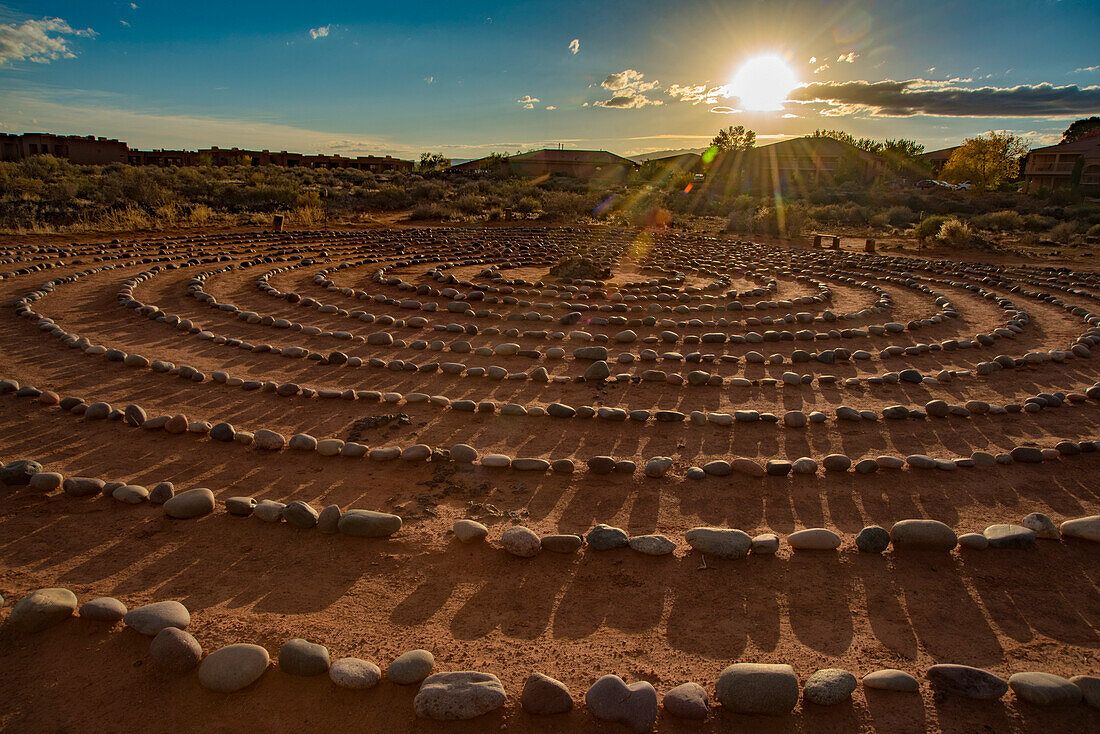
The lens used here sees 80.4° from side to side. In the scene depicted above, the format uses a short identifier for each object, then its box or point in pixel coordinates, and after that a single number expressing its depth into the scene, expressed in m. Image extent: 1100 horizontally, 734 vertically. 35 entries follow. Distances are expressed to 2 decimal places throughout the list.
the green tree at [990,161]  54.72
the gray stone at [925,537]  4.09
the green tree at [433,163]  64.49
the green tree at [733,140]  71.44
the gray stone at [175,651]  2.96
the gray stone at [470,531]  4.16
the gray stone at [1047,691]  2.83
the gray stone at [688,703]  2.76
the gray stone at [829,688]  2.85
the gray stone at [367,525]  4.20
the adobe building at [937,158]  80.46
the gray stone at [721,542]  4.02
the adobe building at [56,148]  51.66
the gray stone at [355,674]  2.91
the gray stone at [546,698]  2.78
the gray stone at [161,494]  4.52
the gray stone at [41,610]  3.16
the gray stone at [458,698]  2.72
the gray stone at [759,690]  2.79
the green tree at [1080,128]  69.06
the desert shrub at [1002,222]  27.05
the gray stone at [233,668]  2.88
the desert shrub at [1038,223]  27.00
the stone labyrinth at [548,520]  2.92
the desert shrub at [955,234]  21.02
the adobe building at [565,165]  66.11
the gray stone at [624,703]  2.72
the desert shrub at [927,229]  22.28
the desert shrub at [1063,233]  23.11
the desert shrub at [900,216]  31.20
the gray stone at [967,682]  2.87
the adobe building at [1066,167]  49.00
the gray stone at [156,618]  3.16
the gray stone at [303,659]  2.96
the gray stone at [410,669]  2.94
